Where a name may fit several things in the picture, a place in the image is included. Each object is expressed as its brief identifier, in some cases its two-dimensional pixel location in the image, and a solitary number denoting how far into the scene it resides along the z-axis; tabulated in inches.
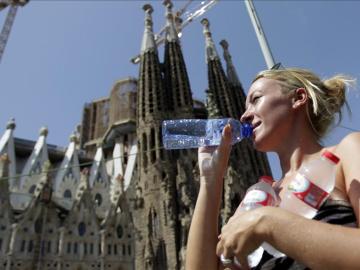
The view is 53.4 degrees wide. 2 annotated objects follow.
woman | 52.1
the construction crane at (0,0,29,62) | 1308.3
